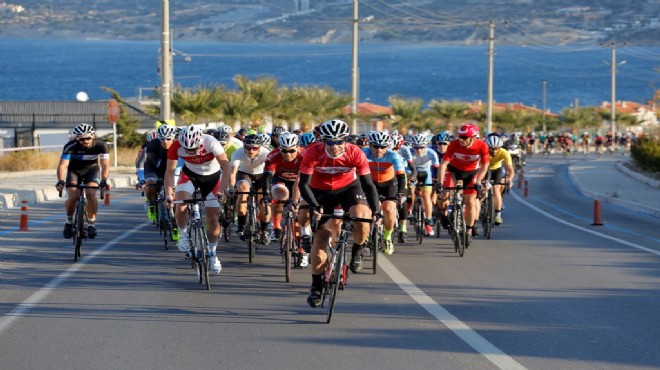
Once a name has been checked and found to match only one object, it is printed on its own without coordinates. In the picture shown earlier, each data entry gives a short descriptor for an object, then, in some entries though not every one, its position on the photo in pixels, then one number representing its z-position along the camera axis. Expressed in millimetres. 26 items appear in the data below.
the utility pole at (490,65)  61341
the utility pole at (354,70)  47281
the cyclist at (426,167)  19047
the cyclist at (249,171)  16719
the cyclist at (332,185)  11391
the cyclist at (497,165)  20562
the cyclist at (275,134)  19033
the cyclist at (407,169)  18172
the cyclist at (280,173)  15562
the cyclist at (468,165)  17656
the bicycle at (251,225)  15484
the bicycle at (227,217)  18219
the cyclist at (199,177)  13391
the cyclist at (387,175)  15469
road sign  39250
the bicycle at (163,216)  16906
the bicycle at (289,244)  13732
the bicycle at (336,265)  10750
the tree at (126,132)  49906
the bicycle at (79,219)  15359
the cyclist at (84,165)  15961
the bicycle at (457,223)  16672
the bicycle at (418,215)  18641
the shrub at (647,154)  43275
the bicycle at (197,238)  12914
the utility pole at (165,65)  32156
